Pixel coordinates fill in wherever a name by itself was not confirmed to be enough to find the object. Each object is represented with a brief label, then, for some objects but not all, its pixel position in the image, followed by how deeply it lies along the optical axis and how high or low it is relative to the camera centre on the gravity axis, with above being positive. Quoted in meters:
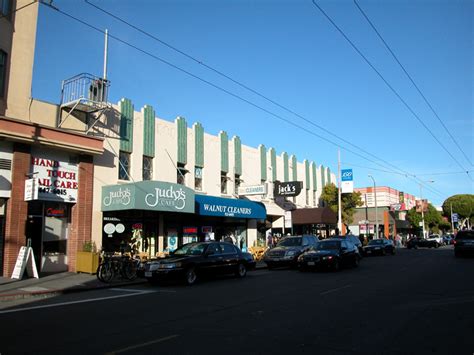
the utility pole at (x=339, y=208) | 32.53 +2.09
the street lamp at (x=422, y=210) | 67.54 +3.82
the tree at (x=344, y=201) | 37.59 +3.12
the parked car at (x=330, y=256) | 18.95 -0.82
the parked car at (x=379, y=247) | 33.75 -0.86
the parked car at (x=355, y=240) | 27.05 -0.22
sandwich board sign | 15.38 -0.75
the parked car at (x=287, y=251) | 20.84 -0.66
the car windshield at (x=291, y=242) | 22.13 -0.23
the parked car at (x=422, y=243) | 49.38 -0.86
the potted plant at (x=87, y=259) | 17.50 -0.74
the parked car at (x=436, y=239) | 50.19 -0.49
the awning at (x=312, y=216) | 31.16 +1.55
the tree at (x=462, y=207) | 94.56 +6.17
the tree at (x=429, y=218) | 70.94 +2.92
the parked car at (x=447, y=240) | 64.62 -0.73
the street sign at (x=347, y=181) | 33.44 +4.27
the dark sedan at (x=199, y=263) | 14.59 -0.85
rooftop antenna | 19.04 +8.15
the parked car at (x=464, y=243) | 27.55 -0.52
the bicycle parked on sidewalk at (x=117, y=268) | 15.71 -1.02
